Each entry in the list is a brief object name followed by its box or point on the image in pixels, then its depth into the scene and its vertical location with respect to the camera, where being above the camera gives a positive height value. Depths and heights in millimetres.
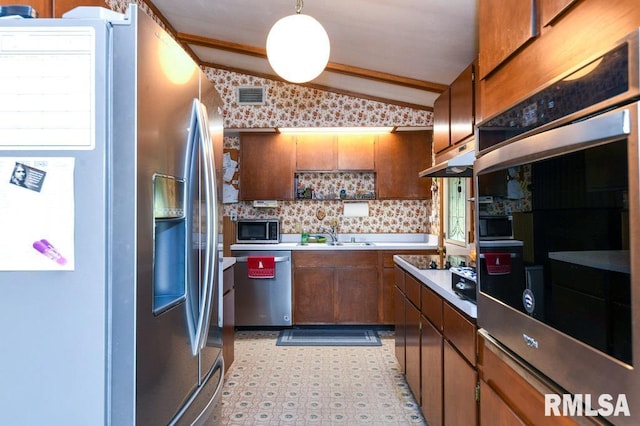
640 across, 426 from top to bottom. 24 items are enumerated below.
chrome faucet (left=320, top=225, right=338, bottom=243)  4492 -183
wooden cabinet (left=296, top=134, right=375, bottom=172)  4312 +734
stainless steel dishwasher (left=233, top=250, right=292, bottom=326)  3979 -878
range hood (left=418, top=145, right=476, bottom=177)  1937 +298
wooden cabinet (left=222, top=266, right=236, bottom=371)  2551 -728
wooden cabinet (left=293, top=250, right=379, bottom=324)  4000 -764
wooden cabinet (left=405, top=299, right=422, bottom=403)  2246 -871
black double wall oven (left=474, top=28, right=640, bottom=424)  617 -24
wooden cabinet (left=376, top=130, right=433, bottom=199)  4297 +691
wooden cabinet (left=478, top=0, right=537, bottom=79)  959 +558
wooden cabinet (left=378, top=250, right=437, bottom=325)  3982 -751
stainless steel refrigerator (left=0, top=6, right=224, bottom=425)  868 -4
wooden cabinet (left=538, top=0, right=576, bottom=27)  814 +491
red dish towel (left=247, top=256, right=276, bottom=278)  3938 -540
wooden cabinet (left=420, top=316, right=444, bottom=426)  1817 -850
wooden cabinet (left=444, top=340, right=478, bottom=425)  1383 -724
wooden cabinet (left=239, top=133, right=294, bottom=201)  4309 +547
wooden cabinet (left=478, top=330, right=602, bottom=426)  863 -484
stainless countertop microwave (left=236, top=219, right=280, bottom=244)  4293 -159
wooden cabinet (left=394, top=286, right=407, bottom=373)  2643 -852
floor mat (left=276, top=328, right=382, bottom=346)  3639 -1266
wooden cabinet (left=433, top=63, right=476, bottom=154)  2029 +660
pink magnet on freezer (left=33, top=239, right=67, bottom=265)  872 -78
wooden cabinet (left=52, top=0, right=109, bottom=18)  1290 +787
